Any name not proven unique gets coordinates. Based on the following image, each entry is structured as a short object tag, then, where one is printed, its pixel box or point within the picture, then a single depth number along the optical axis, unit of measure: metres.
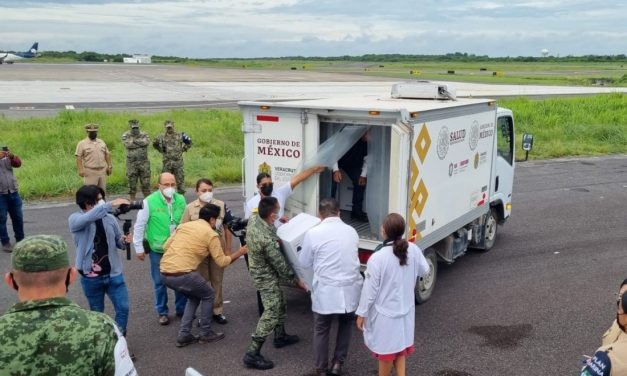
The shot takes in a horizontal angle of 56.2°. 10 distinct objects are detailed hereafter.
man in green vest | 6.34
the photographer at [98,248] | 5.43
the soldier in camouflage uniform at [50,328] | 2.42
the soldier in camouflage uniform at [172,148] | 12.70
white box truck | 6.30
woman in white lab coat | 4.84
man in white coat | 5.19
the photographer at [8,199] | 9.05
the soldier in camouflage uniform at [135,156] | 12.55
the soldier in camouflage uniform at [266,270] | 5.58
